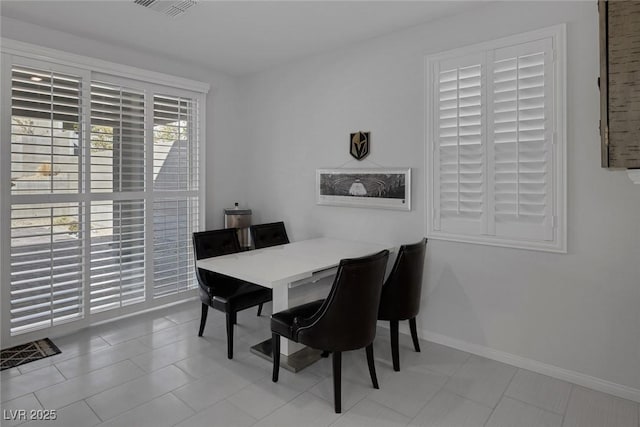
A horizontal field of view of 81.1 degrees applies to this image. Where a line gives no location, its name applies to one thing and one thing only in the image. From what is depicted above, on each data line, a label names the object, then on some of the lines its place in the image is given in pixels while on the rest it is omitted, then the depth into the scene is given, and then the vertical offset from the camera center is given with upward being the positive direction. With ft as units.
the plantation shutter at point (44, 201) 10.25 +0.42
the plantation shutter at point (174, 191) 13.34 +0.89
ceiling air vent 9.24 +5.29
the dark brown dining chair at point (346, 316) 7.22 -2.02
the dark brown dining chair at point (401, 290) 8.93 -1.86
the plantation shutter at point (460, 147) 9.62 +1.78
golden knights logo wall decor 11.82 +2.23
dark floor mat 9.44 -3.65
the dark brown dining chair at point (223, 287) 9.86 -2.13
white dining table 8.26 -1.26
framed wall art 11.05 +0.86
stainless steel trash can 14.55 -0.28
